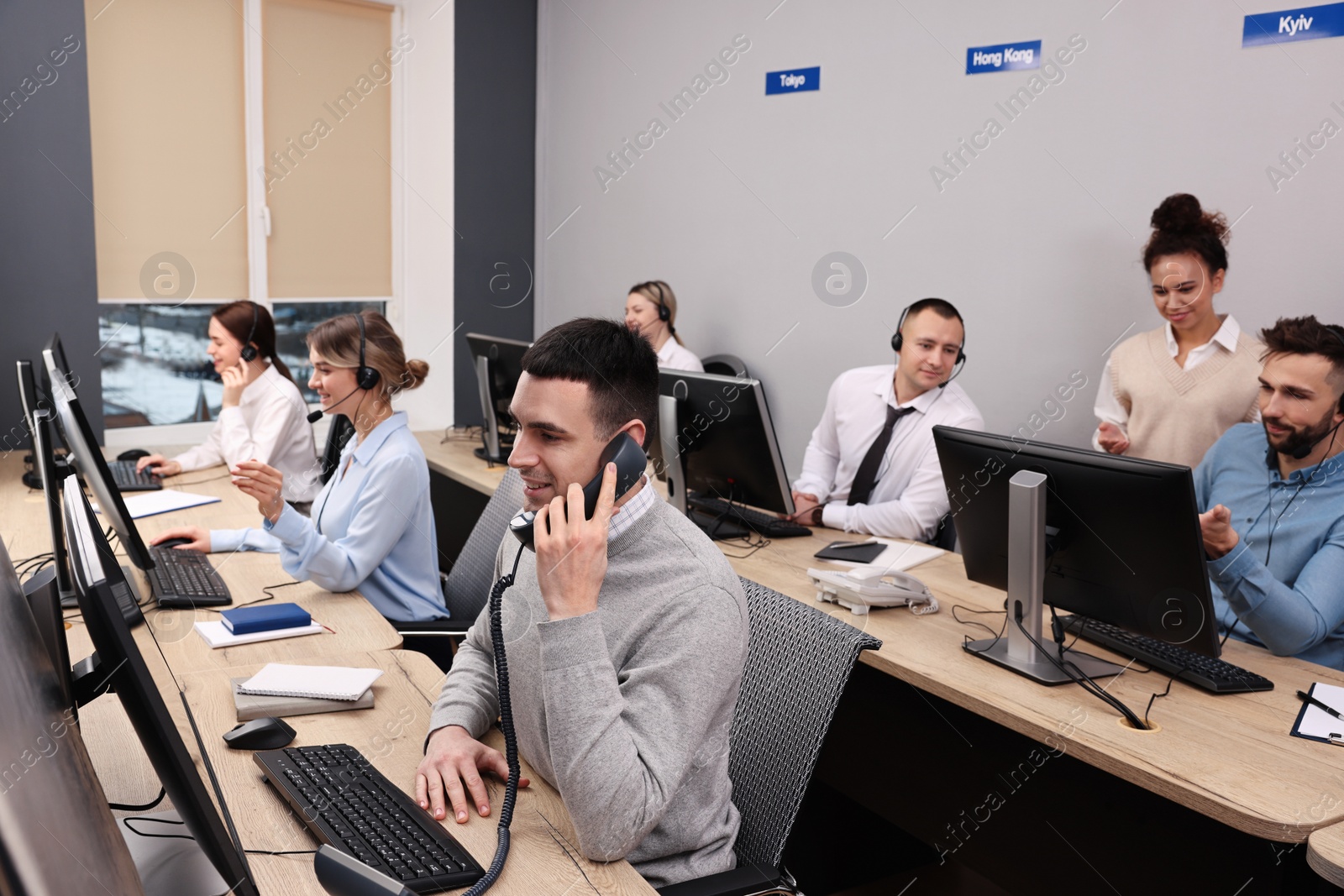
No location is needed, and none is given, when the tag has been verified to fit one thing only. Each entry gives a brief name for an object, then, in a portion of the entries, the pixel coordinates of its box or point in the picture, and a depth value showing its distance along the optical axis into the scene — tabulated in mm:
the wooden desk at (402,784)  1226
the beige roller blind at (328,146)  5105
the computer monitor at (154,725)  814
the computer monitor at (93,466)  1860
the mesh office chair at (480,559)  2627
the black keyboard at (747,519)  3033
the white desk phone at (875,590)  2350
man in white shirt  3152
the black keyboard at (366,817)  1205
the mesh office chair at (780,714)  1480
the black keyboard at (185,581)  2204
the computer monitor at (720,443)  2723
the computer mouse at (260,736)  1533
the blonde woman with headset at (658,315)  4738
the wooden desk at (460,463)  3941
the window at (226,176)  4703
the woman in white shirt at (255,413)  3637
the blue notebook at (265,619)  2023
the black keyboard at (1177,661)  1948
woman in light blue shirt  2326
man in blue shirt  2012
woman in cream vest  2926
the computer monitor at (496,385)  3969
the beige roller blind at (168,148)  4629
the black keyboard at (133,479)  3459
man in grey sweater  1214
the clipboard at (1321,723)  1741
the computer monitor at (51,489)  1955
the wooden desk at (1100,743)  1562
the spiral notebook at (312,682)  1676
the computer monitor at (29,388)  2418
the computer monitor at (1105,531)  1750
